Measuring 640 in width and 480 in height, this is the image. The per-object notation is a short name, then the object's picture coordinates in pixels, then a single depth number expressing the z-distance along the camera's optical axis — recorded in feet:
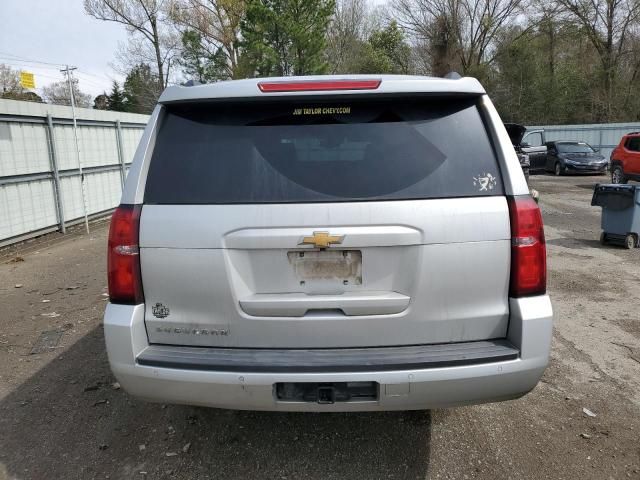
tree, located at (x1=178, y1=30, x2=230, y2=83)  118.42
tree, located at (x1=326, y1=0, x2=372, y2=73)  136.77
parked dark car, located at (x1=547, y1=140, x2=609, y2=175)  69.92
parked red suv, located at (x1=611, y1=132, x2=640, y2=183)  50.19
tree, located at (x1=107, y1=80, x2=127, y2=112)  160.56
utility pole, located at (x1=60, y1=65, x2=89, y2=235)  34.09
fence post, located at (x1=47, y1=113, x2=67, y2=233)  32.75
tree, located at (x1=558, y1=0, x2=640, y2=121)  99.35
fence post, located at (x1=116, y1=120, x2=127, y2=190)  42.83
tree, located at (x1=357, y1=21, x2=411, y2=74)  144.87
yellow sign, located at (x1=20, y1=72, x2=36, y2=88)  30.17
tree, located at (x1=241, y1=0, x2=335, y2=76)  96.12
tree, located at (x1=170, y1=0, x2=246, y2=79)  117.29
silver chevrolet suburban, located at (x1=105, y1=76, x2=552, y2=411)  7.55
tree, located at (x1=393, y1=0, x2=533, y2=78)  129.80
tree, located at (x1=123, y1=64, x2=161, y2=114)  131.44
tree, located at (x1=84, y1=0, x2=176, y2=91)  112.68
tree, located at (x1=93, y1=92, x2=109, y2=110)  156.66
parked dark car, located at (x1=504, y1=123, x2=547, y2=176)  59.06
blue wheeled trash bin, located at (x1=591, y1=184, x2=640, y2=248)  26.23
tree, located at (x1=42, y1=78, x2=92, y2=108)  150.10
